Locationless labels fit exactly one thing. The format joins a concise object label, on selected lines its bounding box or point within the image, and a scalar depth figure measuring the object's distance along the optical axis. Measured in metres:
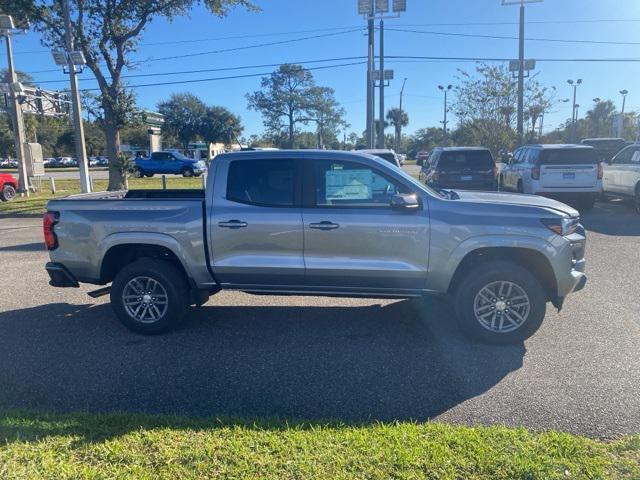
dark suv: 13.96
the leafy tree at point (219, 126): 69.81
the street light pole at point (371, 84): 21.51
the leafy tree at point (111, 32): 16.88
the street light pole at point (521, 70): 22.25
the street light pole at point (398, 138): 70.81
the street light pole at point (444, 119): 51.58
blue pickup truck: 36.31
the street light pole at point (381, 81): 22.61
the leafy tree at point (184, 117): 71.12
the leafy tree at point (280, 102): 69.69
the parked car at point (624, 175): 13.28
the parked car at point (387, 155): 11.49
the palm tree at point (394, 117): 95.94
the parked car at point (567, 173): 13.07
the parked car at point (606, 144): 23.45
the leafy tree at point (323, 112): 71.62
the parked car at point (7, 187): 19.44
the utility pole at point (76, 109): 15.55
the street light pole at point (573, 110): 52.72
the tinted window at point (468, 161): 14.00
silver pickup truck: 4.92
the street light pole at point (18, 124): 20.34
